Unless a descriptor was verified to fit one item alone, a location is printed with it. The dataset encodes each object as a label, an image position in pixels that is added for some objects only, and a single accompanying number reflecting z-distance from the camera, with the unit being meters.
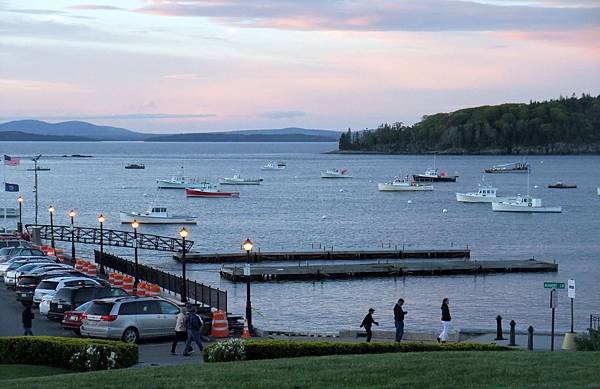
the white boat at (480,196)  154.81
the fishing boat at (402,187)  186.00
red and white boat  171.88
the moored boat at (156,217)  115.81
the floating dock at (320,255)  79.69
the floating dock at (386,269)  68.19
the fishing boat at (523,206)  136.38
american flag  92.23
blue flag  80.32
